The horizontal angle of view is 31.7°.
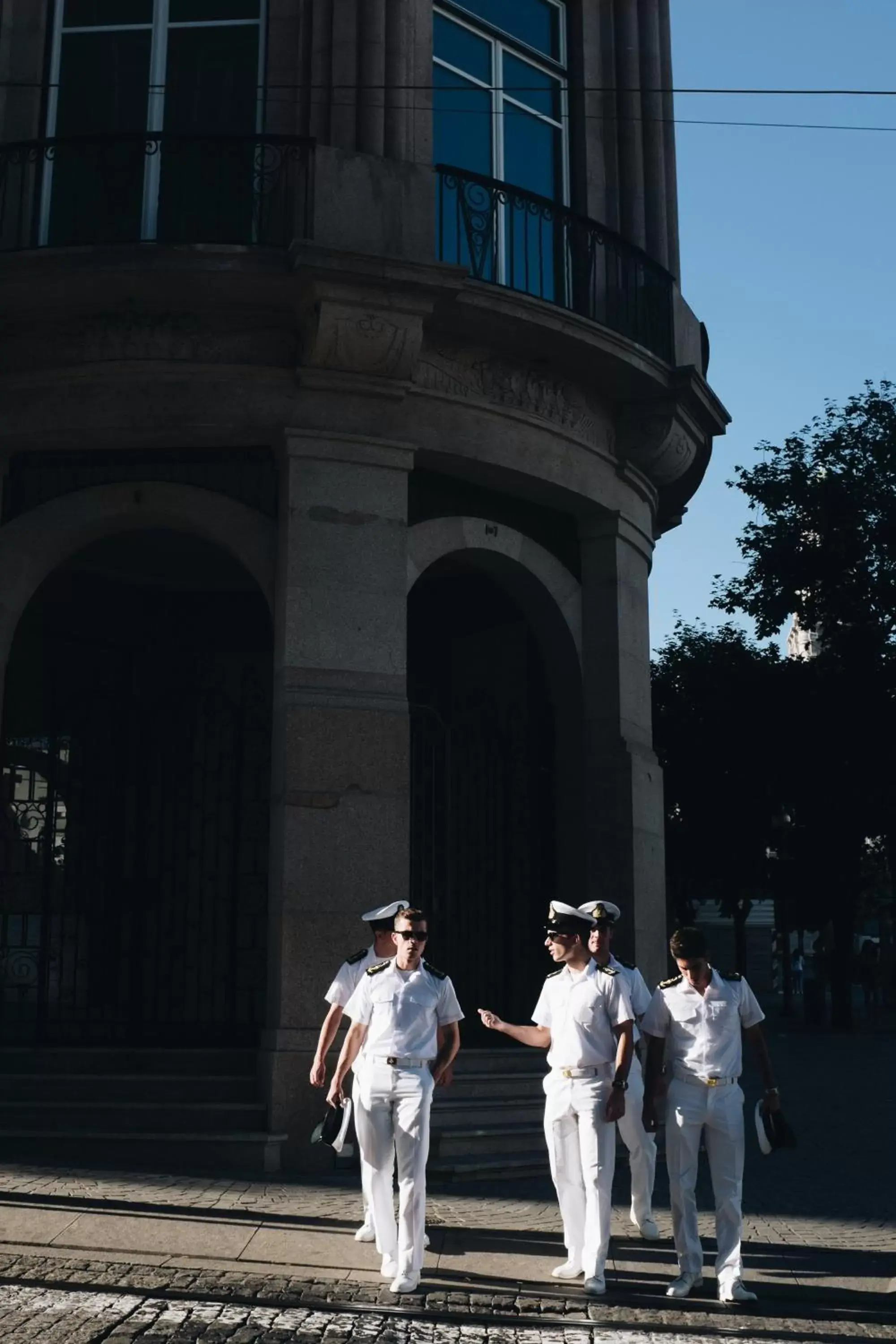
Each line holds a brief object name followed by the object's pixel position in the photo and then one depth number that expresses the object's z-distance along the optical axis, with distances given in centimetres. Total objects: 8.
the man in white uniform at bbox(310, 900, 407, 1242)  830
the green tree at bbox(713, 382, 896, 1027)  3011
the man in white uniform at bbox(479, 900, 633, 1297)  732
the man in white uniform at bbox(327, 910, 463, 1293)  726
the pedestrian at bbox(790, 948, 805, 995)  4802
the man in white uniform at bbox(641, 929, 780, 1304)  703
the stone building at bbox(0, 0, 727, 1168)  1144
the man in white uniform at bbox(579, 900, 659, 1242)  864
